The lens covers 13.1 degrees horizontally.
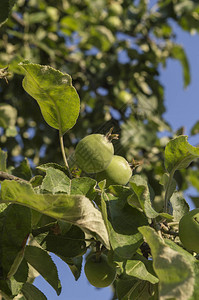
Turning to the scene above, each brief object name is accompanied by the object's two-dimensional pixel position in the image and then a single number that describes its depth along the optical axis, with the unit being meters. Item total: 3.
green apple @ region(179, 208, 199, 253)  0.81
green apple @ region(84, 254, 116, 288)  0.86
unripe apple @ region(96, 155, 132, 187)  0.88
